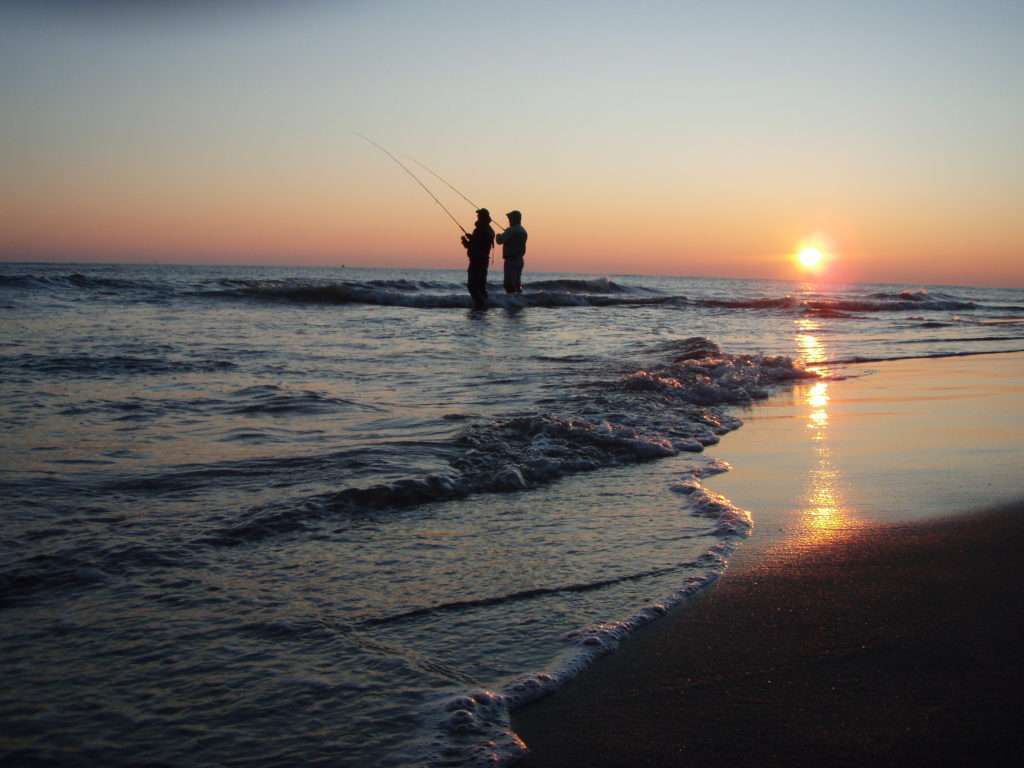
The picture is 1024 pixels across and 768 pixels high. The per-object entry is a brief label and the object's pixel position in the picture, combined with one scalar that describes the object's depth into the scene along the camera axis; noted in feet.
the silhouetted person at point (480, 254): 64.49
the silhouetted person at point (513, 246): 65.57
